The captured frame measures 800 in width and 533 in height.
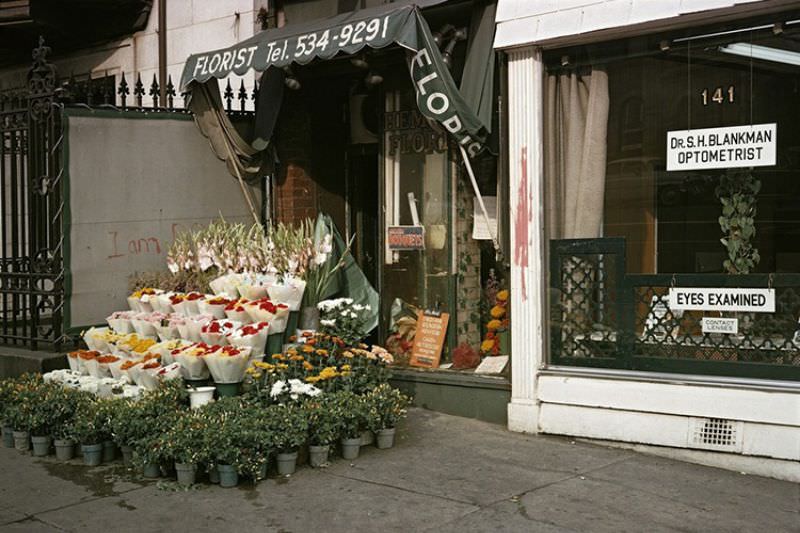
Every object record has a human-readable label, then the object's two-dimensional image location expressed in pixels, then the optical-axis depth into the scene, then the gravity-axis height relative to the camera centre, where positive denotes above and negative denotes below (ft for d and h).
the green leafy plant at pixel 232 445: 20.67 -4.19
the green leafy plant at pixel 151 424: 21.33 -3.93
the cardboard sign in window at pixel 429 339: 28.66 -2.62
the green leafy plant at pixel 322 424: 21.99 -3.97
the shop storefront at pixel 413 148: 26.48 +3.34
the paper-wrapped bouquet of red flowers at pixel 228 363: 24.43 -2.81
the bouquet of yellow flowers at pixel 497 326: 27.76 -2.14
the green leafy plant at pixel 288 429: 21.27 -3.97
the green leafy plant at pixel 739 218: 22.84 +0.82
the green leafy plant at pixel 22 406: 24.16 -3.94
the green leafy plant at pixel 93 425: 22.81 -4.11
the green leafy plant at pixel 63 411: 23.95 -3.96
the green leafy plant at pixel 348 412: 22.41 -3.77
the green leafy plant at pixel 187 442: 20.66 -4.15
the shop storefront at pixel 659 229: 22.34 +0.60
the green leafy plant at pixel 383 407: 23.03 -3.82
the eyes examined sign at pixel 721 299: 22.44 -1.15
